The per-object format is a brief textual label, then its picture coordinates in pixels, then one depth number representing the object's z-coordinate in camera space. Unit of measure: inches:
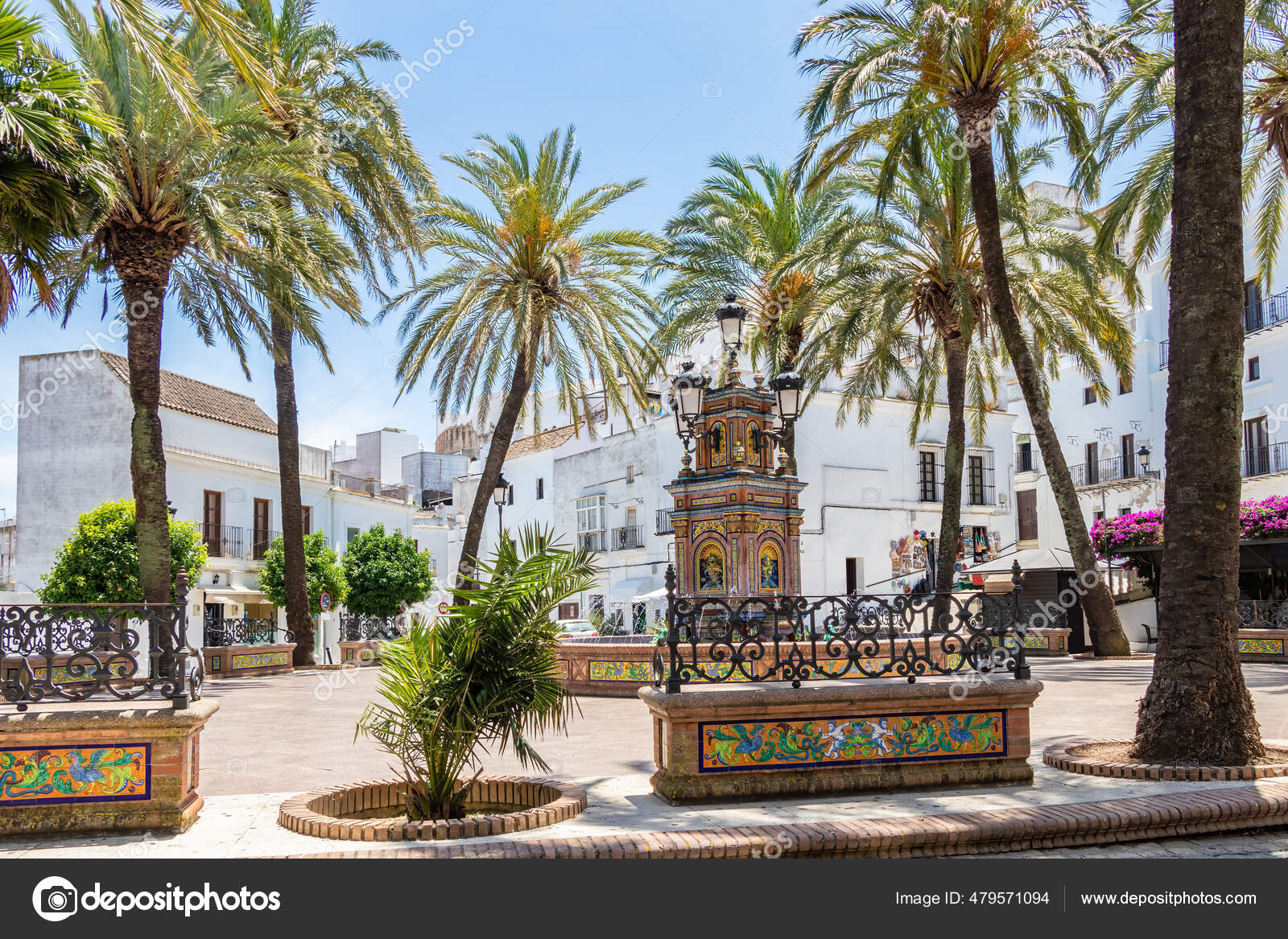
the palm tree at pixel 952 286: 783.1
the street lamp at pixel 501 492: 890.1
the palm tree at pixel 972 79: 609.0
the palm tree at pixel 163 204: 565.3
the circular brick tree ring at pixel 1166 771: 283.7
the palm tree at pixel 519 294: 803.4
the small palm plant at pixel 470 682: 242.8
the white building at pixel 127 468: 1168.2
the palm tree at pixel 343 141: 768.9
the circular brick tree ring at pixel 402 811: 226.7
